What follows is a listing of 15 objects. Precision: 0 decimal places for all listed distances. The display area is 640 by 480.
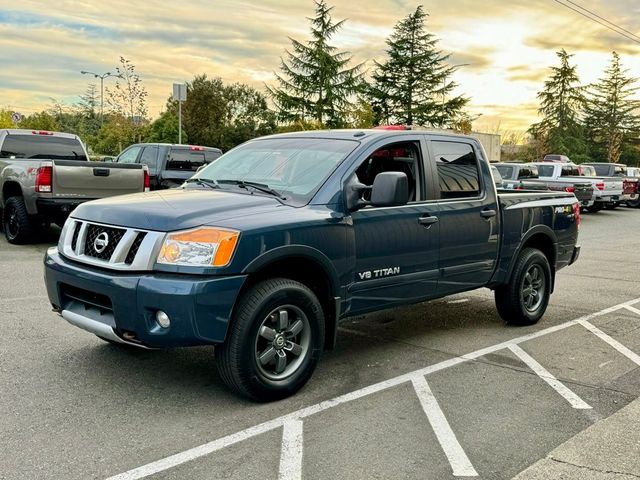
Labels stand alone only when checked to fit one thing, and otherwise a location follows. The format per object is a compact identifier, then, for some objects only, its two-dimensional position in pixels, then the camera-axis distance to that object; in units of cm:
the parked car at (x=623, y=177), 2794
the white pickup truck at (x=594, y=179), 2350
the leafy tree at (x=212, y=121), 5481
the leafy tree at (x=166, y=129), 4897
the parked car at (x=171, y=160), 1534
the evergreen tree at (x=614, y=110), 7219
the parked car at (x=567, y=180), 2191
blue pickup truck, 398
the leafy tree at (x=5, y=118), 4238
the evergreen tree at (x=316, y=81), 4475
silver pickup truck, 1041
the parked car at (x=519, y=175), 1975
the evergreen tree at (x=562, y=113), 6838
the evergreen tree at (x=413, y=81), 4891
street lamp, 3846
